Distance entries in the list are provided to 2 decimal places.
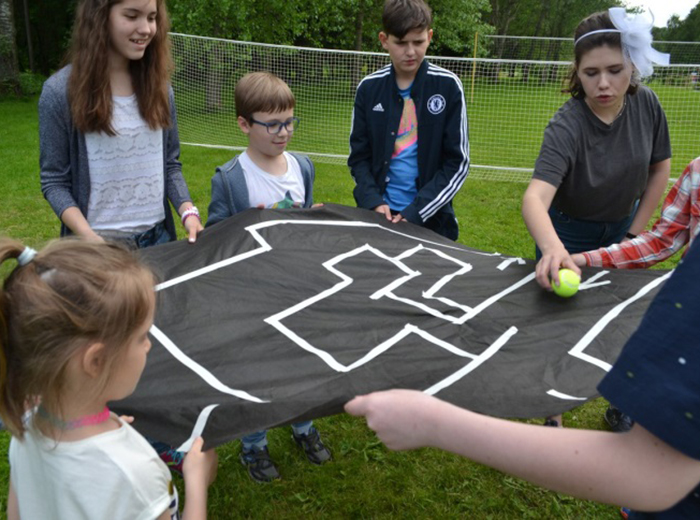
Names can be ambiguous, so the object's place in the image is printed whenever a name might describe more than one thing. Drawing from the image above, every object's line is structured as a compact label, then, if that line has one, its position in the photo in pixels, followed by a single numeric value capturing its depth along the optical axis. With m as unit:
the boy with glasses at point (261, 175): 2.91
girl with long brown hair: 2.41
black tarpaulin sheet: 1.71
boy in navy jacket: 3.10
